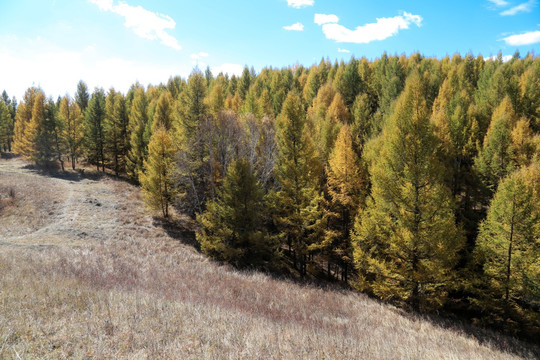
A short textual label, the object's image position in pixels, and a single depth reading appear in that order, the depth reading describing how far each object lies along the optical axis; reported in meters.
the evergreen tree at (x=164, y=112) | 35.06
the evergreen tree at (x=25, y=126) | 43.47
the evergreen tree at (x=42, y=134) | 42.69
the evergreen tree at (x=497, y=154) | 25.83
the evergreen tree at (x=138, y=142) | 37.56
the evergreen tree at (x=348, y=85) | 54.31
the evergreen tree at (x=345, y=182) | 20.84
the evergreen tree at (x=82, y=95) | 55.38
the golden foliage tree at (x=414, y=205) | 13.84
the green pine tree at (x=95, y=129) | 43.34
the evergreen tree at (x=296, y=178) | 19.86
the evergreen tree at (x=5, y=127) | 57.48
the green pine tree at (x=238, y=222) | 19.80
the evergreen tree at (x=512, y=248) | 15.41
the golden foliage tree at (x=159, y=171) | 26.62
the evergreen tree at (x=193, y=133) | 22.88
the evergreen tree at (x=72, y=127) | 43.75
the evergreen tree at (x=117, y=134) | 43.47
